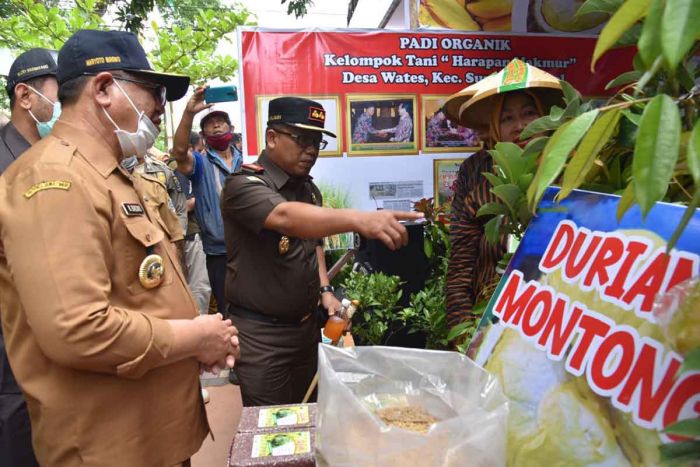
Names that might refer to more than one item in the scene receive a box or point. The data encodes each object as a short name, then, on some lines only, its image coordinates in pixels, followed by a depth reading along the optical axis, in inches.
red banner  135.5
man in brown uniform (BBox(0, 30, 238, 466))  44.6
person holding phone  165.8
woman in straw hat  71.7
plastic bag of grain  27.7
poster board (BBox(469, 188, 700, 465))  24.6
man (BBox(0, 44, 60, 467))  86.9
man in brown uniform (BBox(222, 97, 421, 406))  88.4
